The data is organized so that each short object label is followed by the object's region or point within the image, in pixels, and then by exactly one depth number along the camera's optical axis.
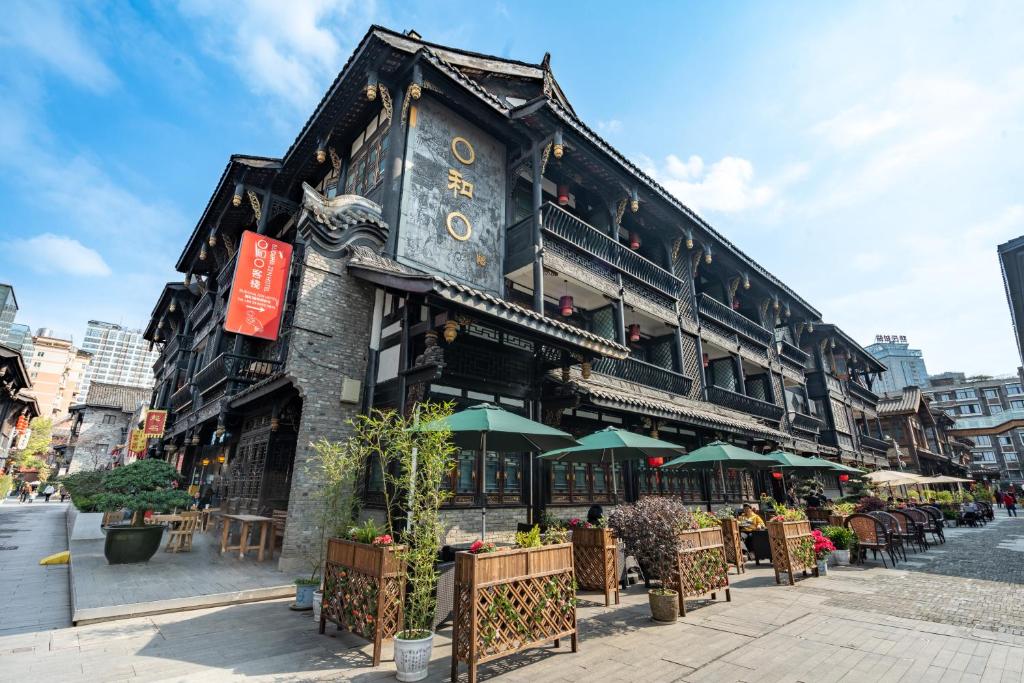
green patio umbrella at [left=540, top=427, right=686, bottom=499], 8.12
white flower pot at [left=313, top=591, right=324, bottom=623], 5.84
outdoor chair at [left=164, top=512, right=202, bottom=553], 11.05
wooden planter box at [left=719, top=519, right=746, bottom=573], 8.92
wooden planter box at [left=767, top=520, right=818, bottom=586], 8.16
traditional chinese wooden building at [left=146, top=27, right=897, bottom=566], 9.13
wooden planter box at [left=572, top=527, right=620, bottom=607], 6.98
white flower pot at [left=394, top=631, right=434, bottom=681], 4.10
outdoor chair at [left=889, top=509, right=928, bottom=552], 12.10
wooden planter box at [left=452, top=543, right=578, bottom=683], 4.18
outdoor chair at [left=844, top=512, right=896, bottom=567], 10.33
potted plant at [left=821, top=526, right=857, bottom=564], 10.51
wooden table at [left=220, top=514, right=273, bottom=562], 9.66
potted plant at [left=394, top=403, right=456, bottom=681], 4.13
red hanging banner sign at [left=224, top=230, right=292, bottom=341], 10.34
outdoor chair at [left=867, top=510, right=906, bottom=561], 10.95
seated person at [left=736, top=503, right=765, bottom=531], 10.66
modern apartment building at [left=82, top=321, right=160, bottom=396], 155.62
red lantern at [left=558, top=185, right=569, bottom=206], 13.91
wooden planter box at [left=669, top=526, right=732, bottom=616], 6.11
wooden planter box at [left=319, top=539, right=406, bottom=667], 4.65
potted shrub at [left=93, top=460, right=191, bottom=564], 8.93
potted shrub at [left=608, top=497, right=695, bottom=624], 5.88
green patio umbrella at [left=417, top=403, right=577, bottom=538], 6.07
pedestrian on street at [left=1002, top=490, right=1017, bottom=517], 26.66
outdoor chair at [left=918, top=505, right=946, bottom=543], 13.99
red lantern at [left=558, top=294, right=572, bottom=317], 13.20
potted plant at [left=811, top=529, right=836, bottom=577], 9.12
